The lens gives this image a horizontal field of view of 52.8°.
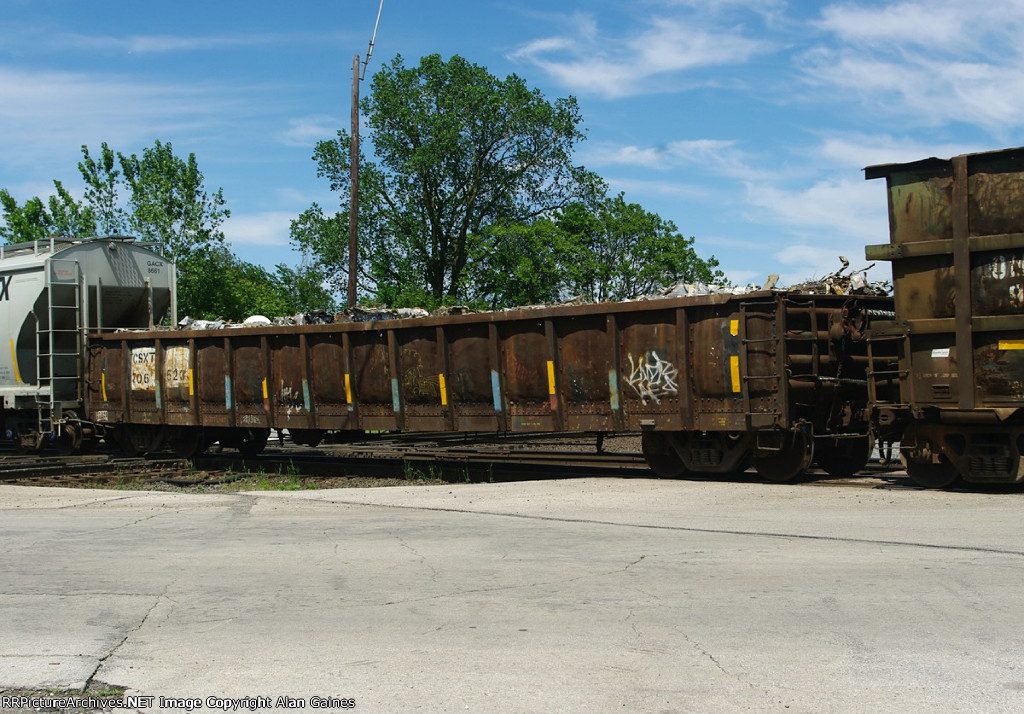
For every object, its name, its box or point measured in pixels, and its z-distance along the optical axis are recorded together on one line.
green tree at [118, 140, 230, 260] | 44.16
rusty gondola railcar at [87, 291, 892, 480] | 12.30
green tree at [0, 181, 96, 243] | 45.38
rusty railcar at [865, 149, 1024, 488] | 10.83
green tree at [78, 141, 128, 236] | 46.06
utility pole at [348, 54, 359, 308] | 28.72
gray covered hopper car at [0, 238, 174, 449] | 18.48
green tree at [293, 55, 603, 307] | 45.28
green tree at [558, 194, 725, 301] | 41.56
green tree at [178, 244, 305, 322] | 43.50
